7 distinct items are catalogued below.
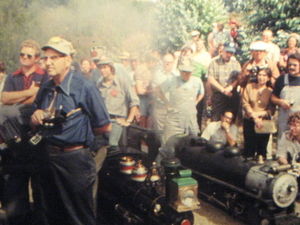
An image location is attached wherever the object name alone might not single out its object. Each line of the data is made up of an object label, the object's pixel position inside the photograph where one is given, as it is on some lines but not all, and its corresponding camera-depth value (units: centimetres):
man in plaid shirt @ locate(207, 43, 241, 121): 686
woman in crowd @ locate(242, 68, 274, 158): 584
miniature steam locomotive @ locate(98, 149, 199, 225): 379
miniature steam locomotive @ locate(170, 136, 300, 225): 429
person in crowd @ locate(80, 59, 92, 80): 880
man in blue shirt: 351
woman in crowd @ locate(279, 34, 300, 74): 696
